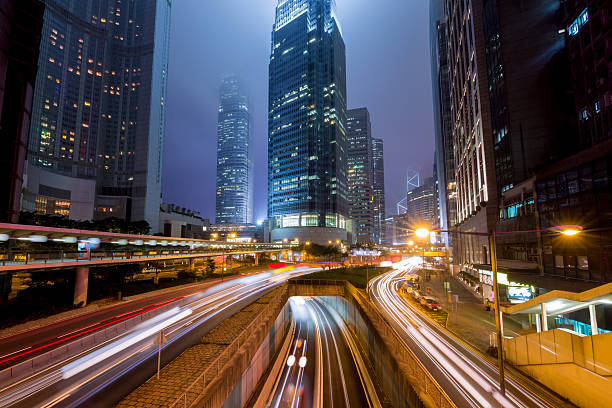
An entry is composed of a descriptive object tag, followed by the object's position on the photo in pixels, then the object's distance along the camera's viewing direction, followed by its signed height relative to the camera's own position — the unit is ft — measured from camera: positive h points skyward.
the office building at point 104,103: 358.06 +204.80
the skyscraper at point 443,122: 289.12 +133.57
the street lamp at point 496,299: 34.76 -10.29
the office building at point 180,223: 388.16 +14.77
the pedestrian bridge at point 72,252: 69.10 -6.46
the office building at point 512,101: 115.24 +62.80
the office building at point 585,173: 68.69 +17.79
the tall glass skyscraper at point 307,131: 438.40 +182.78
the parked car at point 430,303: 99.88 -28.68
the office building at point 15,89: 117.19 +68.95
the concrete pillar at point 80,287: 86.94 -18.39
